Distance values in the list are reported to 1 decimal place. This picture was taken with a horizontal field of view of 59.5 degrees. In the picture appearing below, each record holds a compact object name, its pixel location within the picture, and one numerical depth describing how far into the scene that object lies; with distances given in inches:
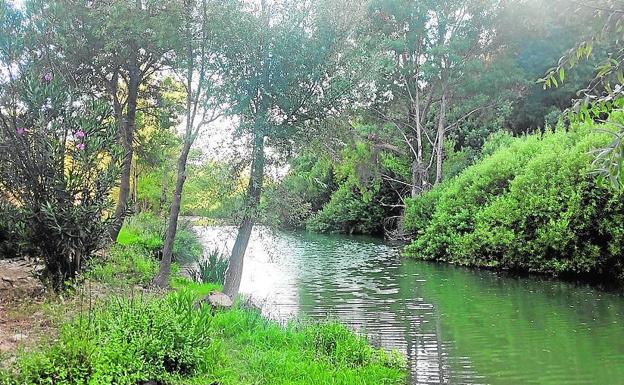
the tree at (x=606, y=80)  83.4
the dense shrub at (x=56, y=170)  281.6
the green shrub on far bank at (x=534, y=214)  581.0
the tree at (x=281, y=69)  396.8
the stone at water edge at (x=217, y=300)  318.0
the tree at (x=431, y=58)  981.2
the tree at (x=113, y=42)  383.9
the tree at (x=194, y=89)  393.4
